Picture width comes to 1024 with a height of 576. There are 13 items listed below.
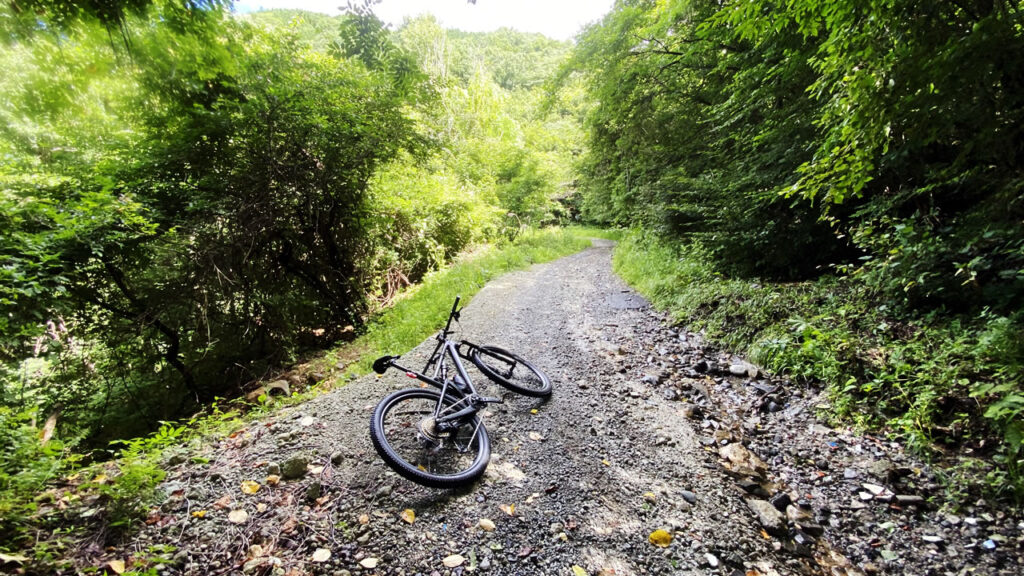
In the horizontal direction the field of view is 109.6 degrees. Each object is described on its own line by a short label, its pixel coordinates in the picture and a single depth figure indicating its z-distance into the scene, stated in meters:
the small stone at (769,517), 2.64
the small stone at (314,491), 2.70
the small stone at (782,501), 2.88
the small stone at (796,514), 2.77
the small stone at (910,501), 2.67
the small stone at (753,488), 3.00
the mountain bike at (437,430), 2.81
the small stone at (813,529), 2.64
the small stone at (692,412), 4.10
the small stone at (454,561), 2.28
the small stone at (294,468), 2.89
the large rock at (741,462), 3.25
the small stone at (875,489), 2.83
